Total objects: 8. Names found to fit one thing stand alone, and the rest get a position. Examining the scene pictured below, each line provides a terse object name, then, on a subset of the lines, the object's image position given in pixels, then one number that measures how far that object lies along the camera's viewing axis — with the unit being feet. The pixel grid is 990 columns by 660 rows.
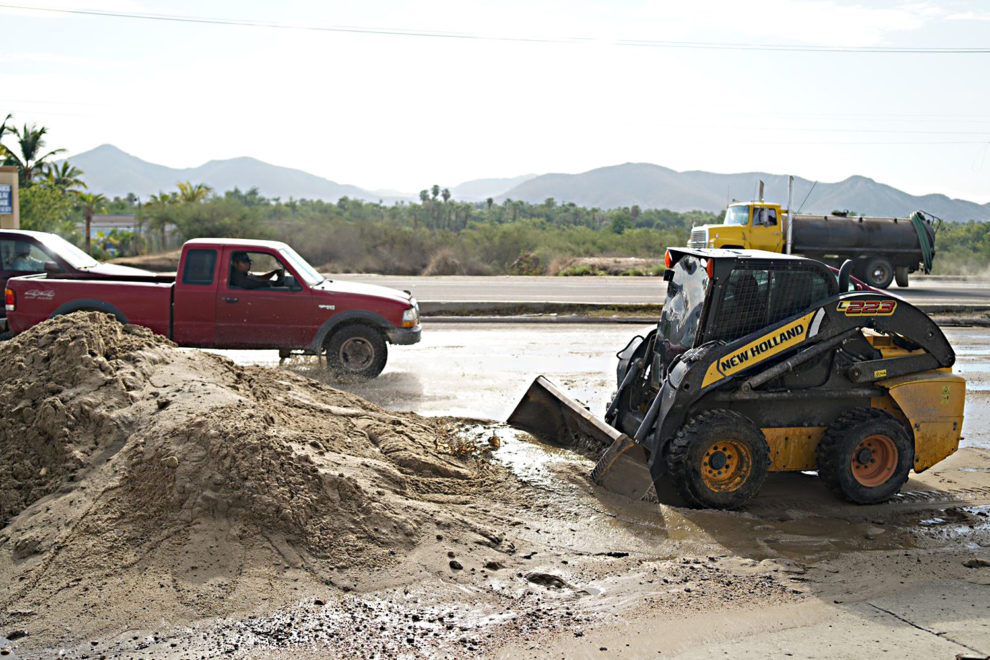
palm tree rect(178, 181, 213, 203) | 203.84
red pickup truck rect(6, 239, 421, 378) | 38.91
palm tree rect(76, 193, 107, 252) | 175.23
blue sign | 85.92
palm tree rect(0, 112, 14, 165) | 128.02
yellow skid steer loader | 23.62
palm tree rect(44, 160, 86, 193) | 180.90
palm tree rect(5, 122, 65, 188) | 166.40
